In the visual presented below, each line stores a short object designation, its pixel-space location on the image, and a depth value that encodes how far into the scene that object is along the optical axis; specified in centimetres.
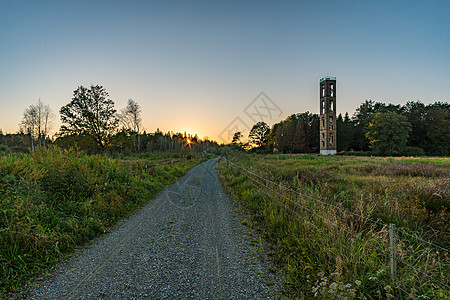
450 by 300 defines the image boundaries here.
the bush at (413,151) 3797
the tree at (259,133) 7544
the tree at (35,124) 3869
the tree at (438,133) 4178
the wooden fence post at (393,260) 257
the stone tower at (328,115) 3919
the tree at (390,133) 3816
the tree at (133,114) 3606
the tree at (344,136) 5244
